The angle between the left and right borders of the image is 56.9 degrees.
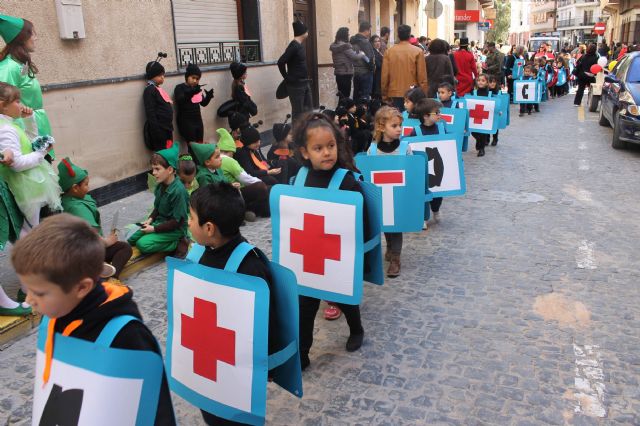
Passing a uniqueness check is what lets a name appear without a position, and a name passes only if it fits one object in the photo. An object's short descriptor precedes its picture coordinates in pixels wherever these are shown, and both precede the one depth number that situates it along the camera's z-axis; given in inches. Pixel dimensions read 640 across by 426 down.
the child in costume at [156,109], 291.9
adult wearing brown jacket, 361.7
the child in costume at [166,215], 199.2
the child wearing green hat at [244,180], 251.4
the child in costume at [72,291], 67.0
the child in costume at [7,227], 158.1
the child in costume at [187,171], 211.6
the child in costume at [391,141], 182.1
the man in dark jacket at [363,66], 440.8
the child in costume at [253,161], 275.6
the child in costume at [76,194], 174.7
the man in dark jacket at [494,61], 524.1
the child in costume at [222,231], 93.0
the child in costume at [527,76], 601.3
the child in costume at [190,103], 312.2
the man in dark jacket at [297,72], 370.6
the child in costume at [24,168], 156.9
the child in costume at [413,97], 258.8
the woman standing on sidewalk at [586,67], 637.9
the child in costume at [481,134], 380.8
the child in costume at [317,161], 130.3
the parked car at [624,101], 374.9
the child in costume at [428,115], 226.8
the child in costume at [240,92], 348.2
